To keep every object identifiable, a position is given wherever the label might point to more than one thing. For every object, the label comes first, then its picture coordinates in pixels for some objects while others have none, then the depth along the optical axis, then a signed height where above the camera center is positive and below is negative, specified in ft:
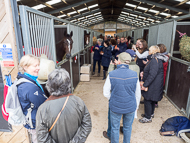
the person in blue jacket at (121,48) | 16.20 -0.27
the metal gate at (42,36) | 5.11 +0.50
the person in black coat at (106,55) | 15.94 -1.11
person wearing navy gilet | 5.43 -2.00
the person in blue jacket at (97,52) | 18.37 -0.89
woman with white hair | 3.41 -1.75
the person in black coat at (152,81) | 7.57 -2.15
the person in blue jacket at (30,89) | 4.07 -1.35
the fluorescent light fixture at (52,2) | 25.85 +8.80
